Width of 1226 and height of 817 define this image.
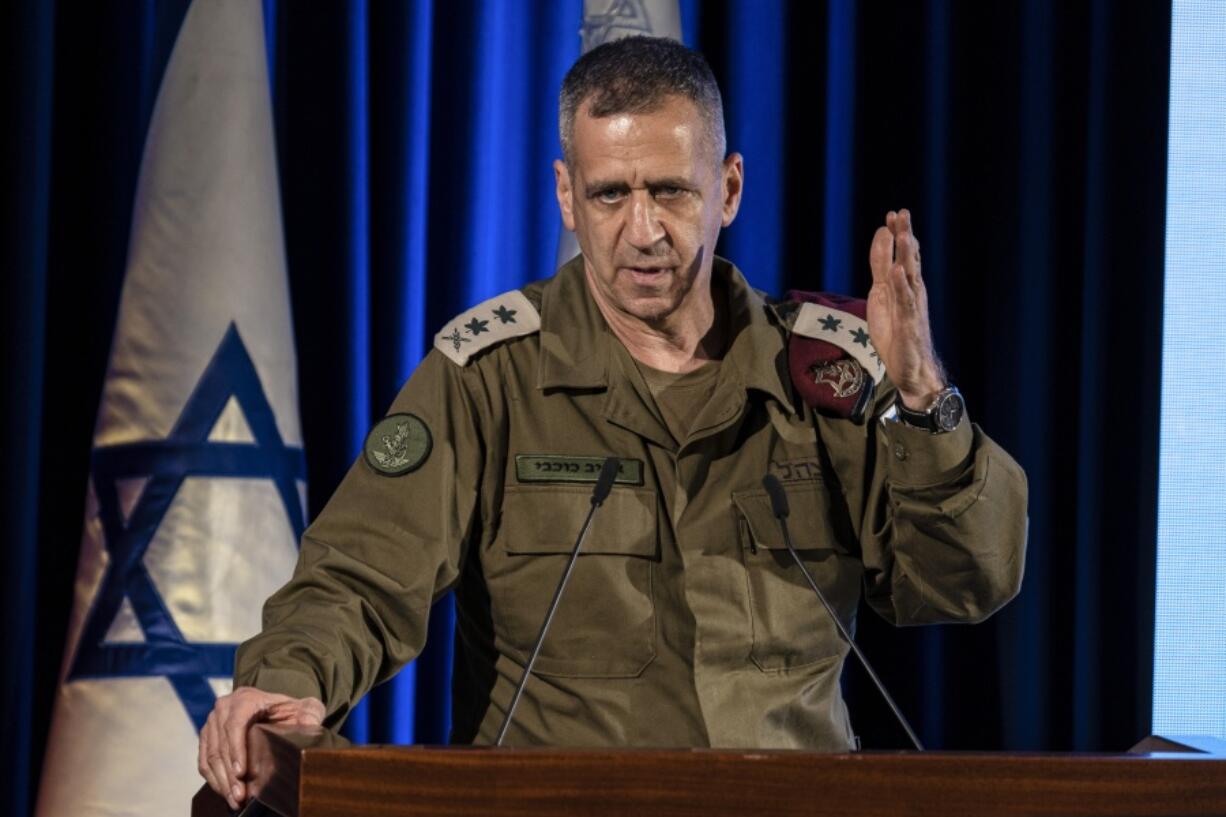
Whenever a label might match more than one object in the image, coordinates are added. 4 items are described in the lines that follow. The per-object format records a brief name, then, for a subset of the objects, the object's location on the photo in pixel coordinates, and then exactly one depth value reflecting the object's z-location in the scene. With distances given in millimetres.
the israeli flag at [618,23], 8114
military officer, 7385
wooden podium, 6815
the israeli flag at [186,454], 7888
